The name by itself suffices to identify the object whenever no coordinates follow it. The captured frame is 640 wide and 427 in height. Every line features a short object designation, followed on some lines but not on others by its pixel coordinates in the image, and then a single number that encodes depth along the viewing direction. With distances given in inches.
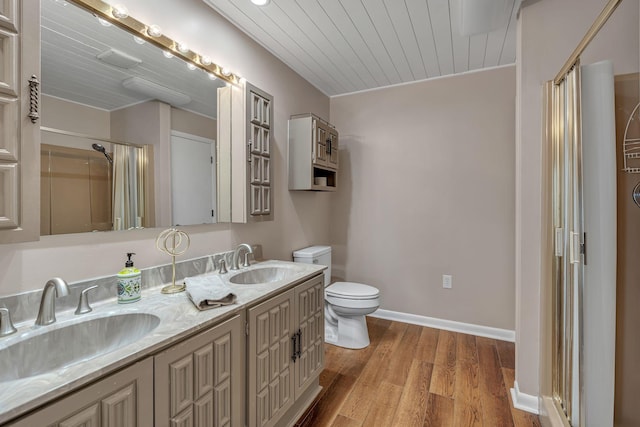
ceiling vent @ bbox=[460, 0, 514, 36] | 67.2
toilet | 95.0
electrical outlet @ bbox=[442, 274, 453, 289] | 110.9
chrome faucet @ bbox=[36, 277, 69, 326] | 37.7
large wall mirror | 44.6
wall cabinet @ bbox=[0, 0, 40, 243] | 33.0
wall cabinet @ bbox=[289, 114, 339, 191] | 97.0
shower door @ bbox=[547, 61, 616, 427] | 51.5
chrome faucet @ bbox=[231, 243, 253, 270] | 72.5
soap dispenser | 48.3
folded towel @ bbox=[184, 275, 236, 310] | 46.0
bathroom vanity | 27.6
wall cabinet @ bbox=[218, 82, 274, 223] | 74.2
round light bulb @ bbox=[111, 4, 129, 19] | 50.0
